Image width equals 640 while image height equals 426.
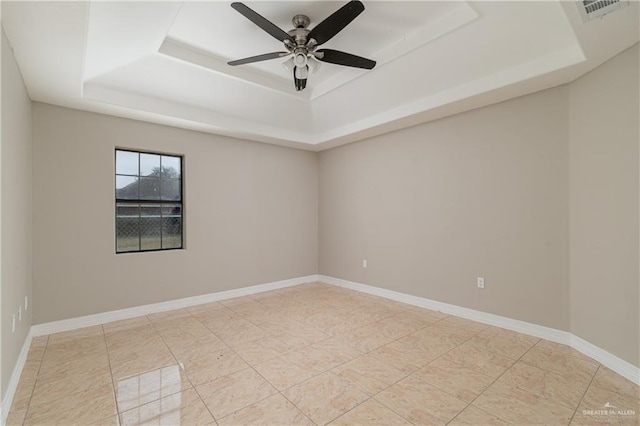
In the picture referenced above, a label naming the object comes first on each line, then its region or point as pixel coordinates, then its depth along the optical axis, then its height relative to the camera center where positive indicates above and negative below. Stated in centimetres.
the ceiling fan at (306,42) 210 +136
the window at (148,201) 383 +17
